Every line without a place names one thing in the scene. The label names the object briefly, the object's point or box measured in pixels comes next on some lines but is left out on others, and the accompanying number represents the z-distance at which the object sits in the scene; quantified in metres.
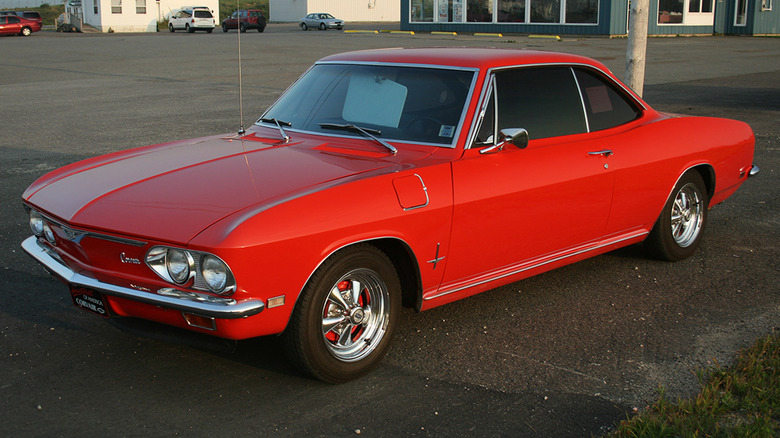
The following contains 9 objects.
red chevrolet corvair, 3.54
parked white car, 56.09
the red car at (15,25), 52.22
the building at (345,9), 77.06
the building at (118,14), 61.06
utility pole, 10.70
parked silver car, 59.47
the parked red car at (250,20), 54.06
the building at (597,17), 41.56
